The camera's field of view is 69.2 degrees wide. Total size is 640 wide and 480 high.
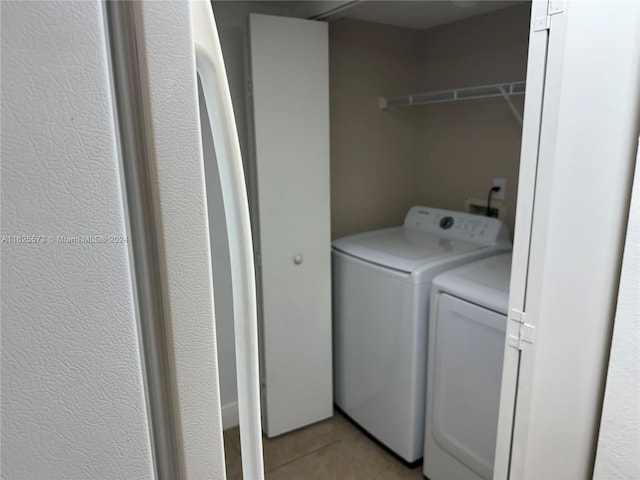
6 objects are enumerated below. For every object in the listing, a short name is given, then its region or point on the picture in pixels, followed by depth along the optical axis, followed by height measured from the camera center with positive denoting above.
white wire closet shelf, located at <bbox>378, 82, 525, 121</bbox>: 2.01 +0.24
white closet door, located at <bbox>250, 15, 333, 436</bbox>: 2.02 -0.31
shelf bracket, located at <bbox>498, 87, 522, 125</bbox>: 1.98 +0.17
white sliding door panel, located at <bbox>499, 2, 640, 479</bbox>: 0.99 -0.19
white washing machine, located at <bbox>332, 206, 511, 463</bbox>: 2.01 -0.76
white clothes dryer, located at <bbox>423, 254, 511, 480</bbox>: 1.70 -0.86
